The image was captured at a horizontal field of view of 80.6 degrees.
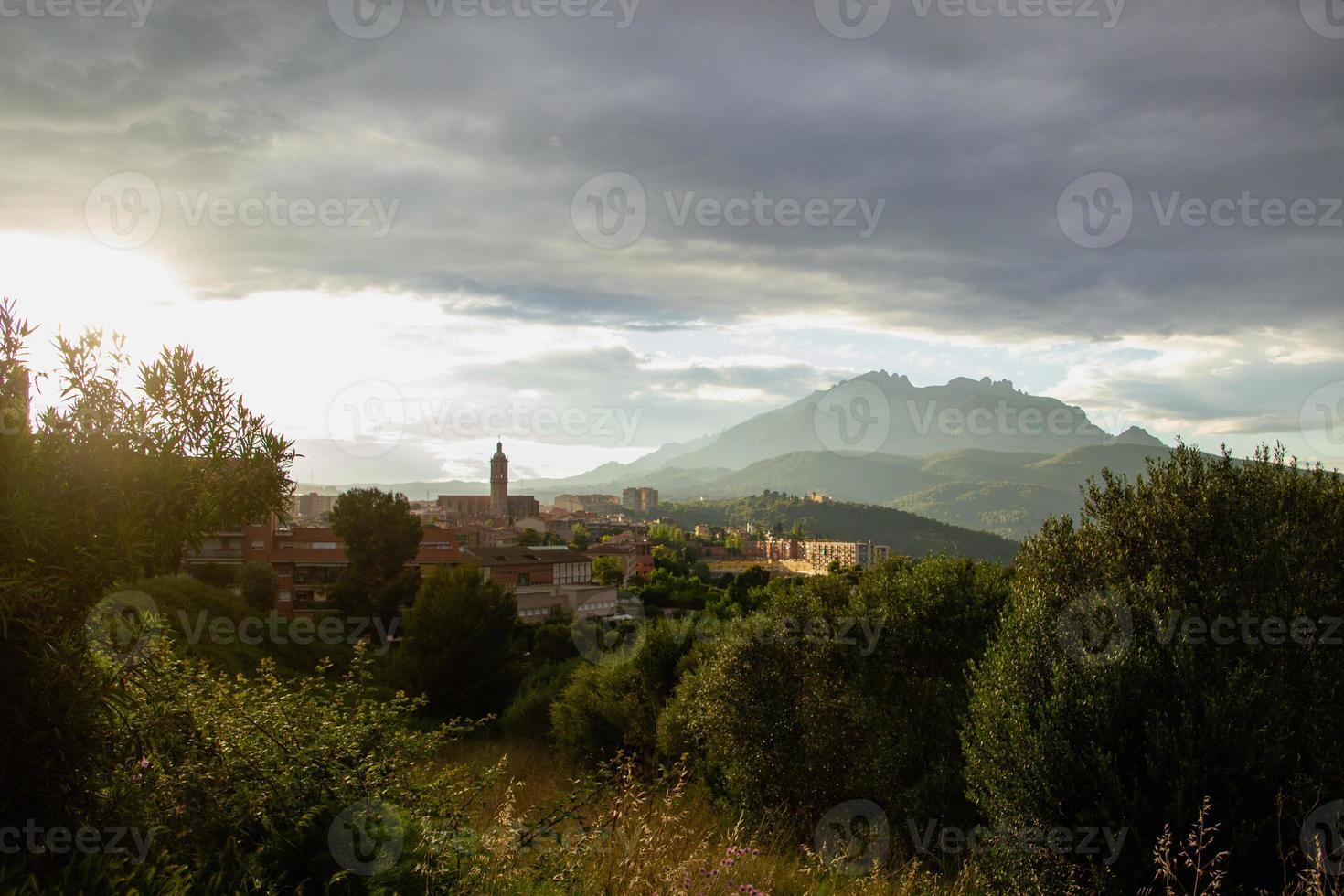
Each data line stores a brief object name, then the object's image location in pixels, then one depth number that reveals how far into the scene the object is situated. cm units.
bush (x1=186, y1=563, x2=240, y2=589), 4578
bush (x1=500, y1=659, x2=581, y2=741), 2775
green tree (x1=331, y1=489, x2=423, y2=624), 4481
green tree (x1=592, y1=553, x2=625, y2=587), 7547
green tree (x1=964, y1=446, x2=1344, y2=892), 857
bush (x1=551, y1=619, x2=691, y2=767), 2217
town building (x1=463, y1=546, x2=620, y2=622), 5766
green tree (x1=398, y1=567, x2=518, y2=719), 3167
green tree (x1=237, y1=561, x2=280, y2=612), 4441
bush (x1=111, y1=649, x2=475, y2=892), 459
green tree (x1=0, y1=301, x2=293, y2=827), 403
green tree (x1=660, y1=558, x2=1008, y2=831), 1453
